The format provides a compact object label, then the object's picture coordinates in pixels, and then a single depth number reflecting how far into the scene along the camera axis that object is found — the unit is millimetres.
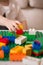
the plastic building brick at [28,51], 764
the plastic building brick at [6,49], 786
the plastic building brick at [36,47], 776
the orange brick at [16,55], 752
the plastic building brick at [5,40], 854
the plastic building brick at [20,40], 859
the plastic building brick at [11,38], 891
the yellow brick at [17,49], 763
